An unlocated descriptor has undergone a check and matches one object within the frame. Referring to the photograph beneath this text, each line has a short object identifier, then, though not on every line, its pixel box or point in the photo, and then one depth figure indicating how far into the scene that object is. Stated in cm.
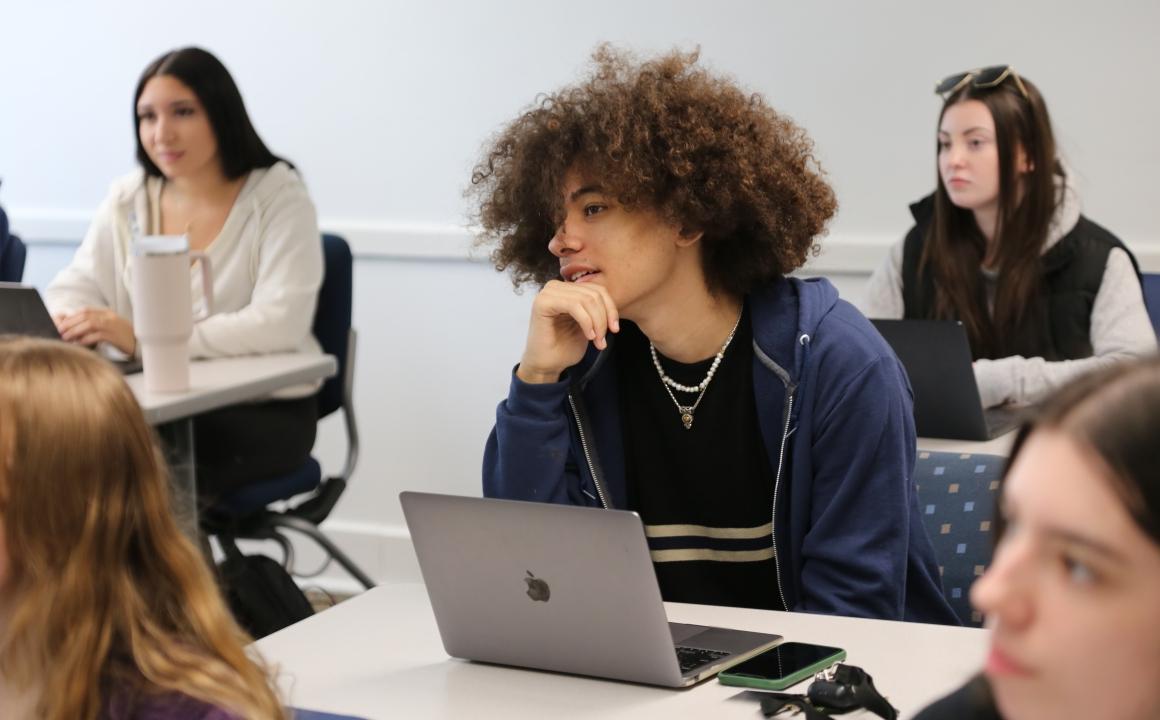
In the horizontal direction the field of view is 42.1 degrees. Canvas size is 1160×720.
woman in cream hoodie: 325
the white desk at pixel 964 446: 241
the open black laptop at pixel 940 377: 243
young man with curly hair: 185
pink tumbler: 266
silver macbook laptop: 137
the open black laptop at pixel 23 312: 266
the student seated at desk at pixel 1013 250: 295
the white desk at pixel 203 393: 267
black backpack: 297
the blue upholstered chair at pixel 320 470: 329
